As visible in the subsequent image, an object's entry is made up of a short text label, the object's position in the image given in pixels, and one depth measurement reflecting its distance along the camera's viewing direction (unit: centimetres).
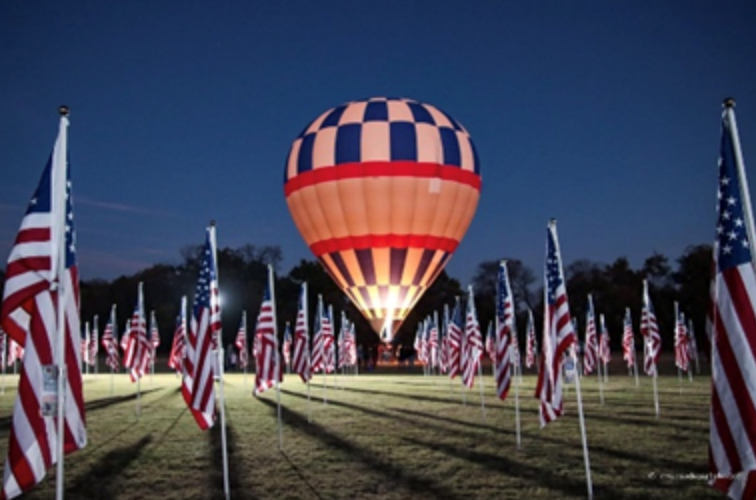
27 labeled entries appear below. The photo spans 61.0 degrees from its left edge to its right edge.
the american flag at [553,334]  1086
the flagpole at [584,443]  971
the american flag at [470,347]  2039
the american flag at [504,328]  1540
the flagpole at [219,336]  1002
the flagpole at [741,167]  660
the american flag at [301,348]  2014
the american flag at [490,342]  4483
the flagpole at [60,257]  662
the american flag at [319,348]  2364
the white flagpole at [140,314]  2188
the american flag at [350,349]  4469
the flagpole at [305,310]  2044
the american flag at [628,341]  3294
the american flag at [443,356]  3871
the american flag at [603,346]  3587
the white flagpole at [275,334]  1645
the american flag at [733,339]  659
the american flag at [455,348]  2418
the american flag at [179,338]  2631
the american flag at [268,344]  1694
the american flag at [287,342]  4458
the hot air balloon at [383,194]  2745
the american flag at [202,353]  1073
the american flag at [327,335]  2611
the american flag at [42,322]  680
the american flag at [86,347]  4708
